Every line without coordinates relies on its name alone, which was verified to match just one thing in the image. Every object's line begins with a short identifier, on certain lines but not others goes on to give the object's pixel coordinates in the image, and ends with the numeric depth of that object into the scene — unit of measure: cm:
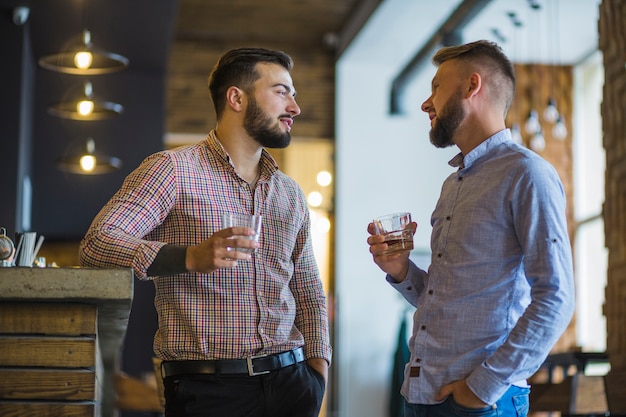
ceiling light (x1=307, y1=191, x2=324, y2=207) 1248
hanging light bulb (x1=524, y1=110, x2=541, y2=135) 838
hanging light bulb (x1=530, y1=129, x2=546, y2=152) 877
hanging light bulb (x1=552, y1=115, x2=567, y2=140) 852
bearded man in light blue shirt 216
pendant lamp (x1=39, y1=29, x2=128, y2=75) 582
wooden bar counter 235
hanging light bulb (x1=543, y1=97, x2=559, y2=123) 827
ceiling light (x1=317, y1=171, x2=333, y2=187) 1195
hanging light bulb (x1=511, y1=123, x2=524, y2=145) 942
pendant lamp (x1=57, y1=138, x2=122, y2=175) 738
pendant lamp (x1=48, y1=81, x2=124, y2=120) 654
